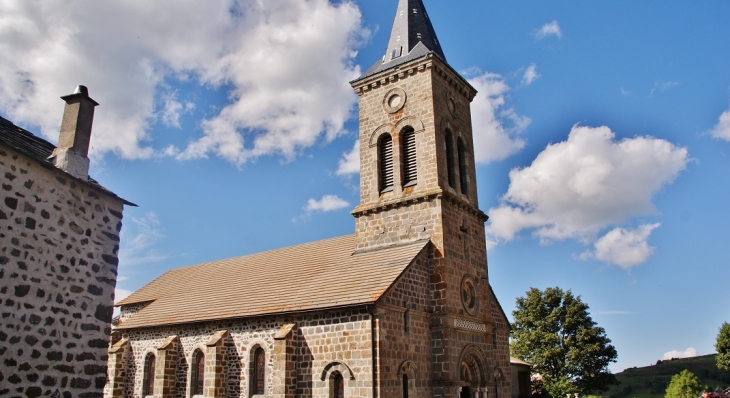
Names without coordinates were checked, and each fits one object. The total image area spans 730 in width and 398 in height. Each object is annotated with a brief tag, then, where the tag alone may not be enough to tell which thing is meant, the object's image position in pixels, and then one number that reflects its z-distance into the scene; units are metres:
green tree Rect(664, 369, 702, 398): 35.66
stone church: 17.53
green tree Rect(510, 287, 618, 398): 37.16
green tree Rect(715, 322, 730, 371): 41.00
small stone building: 9.20
